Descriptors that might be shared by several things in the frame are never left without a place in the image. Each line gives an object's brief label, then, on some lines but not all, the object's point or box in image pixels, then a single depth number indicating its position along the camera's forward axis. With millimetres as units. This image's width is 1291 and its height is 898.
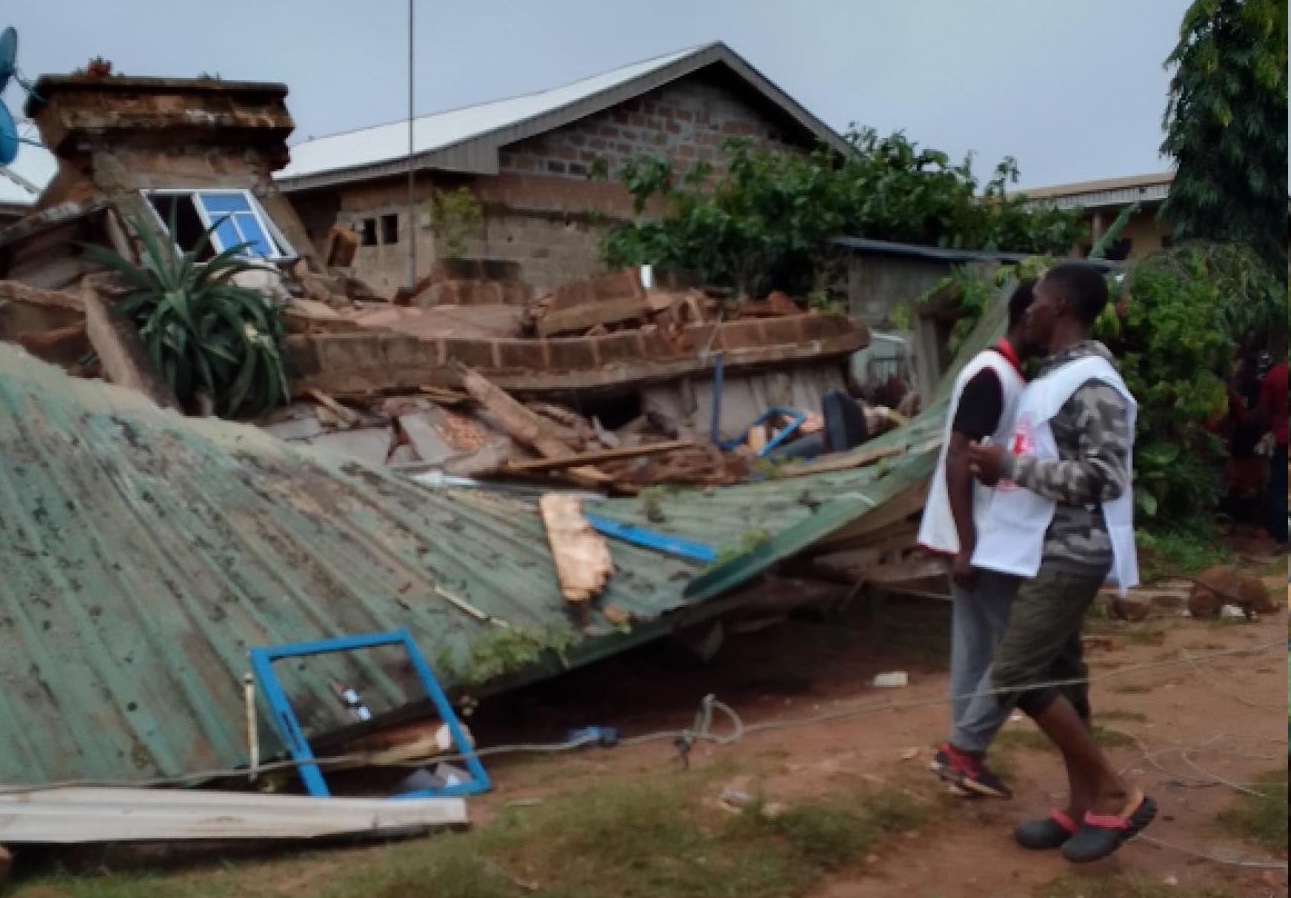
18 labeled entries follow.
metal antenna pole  15162
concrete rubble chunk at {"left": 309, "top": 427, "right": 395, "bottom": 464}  8547
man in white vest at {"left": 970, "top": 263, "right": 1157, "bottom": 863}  3920
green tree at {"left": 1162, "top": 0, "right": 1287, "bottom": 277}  13312
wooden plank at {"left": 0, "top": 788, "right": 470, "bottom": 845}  4074
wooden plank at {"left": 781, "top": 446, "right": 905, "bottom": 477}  7422
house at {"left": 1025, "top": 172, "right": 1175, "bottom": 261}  18156
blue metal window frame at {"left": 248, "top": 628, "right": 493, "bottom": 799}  4734
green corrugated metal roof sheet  4688
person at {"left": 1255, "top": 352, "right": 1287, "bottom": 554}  10719
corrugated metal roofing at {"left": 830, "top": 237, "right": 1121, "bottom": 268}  13141
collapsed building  4922
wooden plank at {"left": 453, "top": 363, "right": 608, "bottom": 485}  8641
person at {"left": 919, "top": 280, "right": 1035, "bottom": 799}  4188
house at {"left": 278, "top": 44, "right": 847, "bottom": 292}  16359
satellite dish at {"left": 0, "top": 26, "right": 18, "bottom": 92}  12453
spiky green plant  8406
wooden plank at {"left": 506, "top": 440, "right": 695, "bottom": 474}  7750
